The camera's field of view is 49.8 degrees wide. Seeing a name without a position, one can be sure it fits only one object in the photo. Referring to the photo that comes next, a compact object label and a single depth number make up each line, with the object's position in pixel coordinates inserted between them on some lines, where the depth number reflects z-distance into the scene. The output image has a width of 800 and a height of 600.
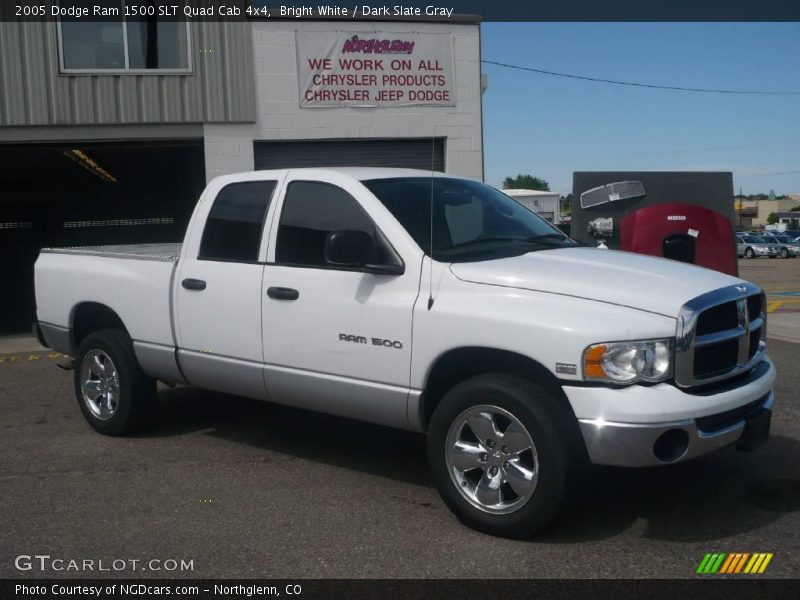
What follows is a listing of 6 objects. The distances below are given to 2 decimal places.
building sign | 13.40
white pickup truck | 4.07
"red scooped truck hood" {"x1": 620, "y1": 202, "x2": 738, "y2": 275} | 8.49
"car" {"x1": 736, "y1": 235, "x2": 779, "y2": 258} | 48.56
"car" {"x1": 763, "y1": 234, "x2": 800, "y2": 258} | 48.34
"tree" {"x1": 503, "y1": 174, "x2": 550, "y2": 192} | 121.62
